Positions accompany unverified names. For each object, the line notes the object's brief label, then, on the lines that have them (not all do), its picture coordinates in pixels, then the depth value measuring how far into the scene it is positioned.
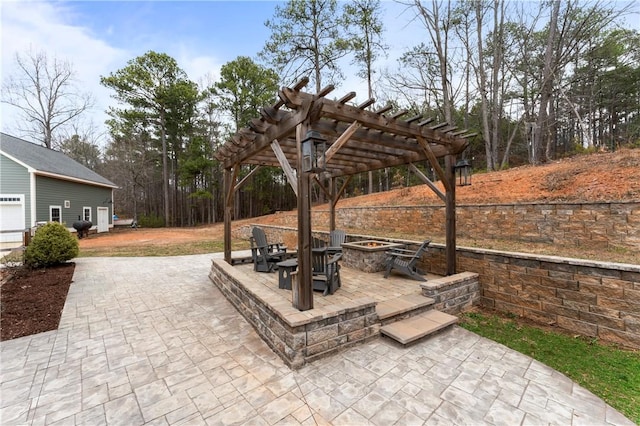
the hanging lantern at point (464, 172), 4.53
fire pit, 5.29
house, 11.02
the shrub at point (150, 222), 21.17
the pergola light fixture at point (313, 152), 2.78
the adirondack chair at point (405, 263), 4.55
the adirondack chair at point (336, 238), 5.43
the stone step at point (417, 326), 3.00
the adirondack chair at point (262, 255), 5.09
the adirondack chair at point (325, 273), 3.75
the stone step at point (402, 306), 3.30
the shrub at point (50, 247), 6.37
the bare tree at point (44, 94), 15.95
